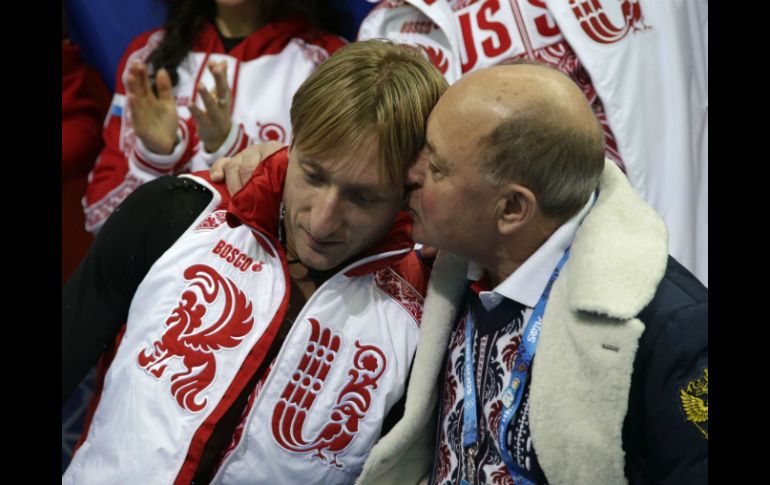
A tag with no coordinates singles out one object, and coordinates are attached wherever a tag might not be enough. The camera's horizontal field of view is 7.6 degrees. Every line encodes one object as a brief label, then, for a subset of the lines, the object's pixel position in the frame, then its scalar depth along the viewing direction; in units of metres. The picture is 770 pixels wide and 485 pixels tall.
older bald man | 6.32
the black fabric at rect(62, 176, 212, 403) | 6.54
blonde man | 6.44
